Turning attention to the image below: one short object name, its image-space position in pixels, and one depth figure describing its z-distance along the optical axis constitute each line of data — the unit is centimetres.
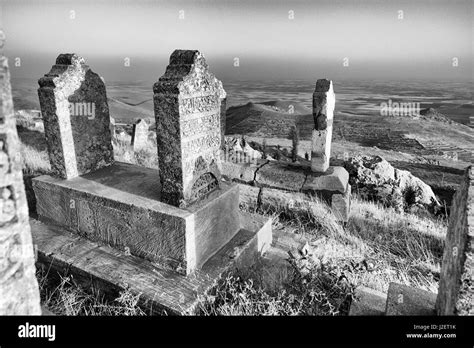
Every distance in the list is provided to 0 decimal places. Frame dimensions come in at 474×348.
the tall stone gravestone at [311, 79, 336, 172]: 601
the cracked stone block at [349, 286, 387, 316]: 265
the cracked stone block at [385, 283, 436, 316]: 234
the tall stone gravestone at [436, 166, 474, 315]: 170
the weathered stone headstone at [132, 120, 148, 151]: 1033
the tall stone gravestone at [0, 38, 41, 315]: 134
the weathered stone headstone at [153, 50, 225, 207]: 299
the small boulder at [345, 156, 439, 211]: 690
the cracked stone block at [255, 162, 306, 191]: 629
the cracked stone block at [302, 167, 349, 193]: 607
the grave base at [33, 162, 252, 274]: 315
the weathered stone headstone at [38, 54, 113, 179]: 368
